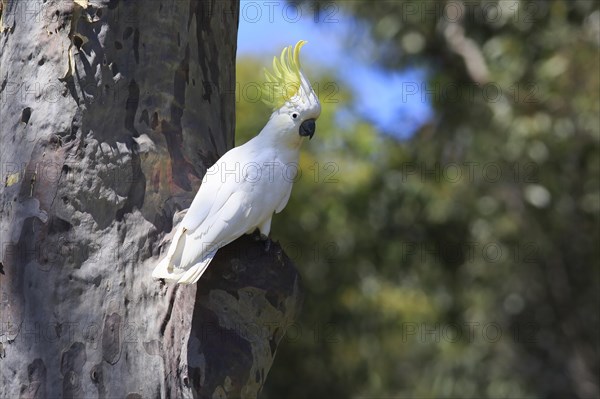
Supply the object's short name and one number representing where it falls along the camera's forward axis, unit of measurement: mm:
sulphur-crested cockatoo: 11156
